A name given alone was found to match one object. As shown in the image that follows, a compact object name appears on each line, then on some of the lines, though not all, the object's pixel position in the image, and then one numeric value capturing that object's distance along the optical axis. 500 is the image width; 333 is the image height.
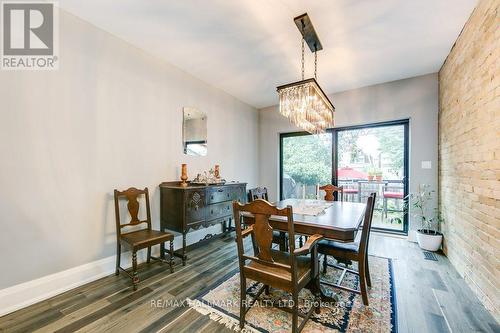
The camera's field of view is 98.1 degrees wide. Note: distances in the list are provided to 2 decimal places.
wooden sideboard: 2.80
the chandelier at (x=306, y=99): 2.21
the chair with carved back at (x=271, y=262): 1.45
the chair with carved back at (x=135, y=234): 2.23
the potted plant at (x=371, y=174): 4.14
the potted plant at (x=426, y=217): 3.19
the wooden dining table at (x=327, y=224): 1.67
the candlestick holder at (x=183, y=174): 3.12
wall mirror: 3.45
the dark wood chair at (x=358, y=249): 1.91
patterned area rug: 1.66
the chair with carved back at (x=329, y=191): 3.22
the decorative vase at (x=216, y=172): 3.65
